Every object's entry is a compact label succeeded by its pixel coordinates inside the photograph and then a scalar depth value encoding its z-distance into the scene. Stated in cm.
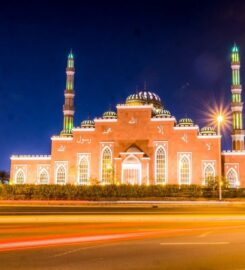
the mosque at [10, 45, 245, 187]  5578
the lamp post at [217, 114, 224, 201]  3497
